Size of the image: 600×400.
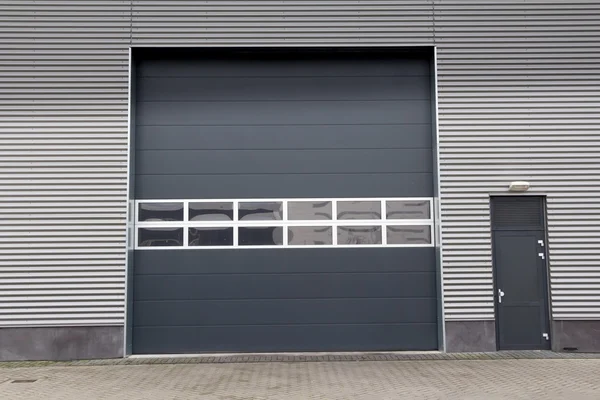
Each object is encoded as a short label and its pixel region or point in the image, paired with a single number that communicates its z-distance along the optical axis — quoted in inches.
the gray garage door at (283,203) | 406.9
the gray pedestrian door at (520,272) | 399.5
